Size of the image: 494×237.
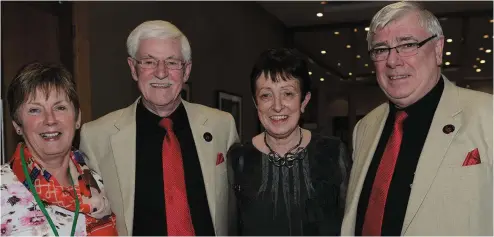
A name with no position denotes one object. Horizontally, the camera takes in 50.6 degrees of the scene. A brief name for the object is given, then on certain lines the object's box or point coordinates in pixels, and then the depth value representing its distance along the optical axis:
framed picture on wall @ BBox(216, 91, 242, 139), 6.54
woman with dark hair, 2.25
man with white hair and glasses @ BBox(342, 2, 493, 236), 1.89
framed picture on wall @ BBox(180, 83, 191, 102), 5.46
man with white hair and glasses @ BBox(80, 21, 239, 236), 2.32
